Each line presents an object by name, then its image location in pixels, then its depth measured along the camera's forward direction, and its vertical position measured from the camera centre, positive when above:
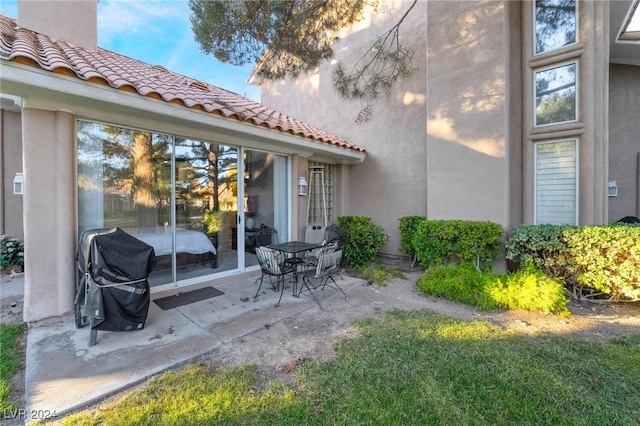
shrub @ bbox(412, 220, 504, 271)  6.38 -0.78
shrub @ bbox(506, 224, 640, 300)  4.86 -0.88
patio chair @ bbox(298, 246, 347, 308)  5.28 -1.16
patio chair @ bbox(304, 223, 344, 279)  6.13 -0.76
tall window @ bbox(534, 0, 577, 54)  6.16 +4.02
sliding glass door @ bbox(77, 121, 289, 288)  4.85 +0.27
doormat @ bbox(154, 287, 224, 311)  5.06 -1.63
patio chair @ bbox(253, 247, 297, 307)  5.24 -0.97
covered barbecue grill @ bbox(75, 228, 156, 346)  3.63 -0.92
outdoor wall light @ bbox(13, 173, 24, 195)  4.67 +0.42
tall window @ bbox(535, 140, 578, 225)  6.17 +0.55
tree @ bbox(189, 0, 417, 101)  5.12 +3.36
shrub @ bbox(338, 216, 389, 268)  8.06 -0.95
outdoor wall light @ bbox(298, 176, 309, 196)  7.90 +0.64
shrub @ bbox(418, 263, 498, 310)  5.44 -1.50
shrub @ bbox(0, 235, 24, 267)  6.81 -1.00
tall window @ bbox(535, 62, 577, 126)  6.17 +2.49
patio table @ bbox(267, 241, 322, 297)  5.64 -0.79
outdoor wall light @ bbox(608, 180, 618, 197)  8.25 +0.55
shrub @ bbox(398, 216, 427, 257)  8.17 -0.64
